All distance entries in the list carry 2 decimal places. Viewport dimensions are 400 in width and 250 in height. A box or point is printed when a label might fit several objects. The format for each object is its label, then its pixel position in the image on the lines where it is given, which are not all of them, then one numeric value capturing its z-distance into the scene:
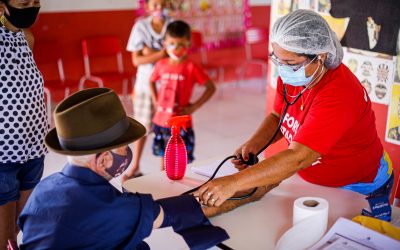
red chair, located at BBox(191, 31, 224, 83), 5.99
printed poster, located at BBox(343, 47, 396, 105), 2.70
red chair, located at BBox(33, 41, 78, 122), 4.91
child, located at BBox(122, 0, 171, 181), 3.71
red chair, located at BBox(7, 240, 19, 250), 1.45
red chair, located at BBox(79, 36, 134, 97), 5.34
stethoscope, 1.90
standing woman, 2.02
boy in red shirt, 3.22
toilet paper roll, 1.51
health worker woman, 1.66
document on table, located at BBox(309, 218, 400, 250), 1.46
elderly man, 1.29
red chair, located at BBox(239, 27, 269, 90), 6.41
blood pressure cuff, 1.45
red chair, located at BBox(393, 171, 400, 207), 2.01
